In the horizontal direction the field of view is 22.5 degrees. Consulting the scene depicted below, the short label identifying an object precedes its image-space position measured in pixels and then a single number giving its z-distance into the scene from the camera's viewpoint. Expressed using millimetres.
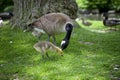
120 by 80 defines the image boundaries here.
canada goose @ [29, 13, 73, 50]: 8680
